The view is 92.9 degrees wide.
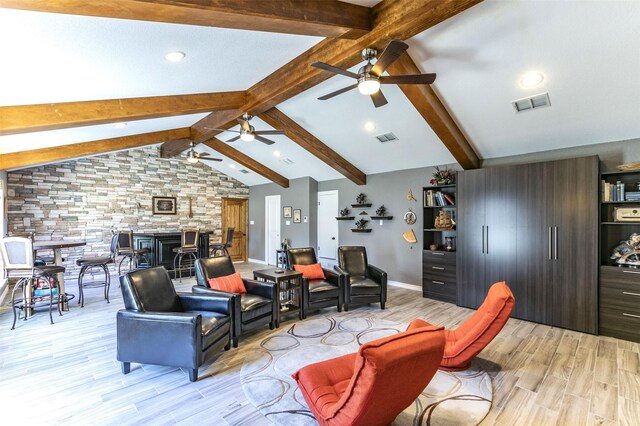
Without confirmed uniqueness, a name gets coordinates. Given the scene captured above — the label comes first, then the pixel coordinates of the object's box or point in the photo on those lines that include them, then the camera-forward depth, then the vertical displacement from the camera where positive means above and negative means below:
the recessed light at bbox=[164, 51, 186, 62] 2.88 +1.53
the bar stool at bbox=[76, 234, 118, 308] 5.00 -0.84
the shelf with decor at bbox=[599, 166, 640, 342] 3.73 -0.69
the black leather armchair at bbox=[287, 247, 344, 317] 4.49 -1.13
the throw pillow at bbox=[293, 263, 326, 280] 4.87 -0.94
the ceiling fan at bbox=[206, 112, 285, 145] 4.94 +1.34
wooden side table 4.25 -1.05
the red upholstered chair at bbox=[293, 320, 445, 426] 1.55 -0.93
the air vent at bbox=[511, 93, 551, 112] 3.78 +1.40
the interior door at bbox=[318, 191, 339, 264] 8.13 -0.36
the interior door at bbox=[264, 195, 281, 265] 9.63 -0.44
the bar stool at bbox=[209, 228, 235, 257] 7.91 -0.82
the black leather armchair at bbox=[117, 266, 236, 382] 2.71 -1.09
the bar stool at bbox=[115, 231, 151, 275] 6.32 -0.66
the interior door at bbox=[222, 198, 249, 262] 10.05 -0.27
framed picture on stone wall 8.42 +0.25
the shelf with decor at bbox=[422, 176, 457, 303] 5.37 -0.64
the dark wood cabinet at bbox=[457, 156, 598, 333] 4.00 -0.38
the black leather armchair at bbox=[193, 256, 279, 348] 3.50 -1.07
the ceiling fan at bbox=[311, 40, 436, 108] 2.63 +1.30
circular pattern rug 2.31 -1.53
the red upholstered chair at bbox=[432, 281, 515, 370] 2.72 -1.09
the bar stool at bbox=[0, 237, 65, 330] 4.07 -0.76
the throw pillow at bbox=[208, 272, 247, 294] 3.83 -0.90
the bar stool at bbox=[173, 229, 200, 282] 6.75 -0.67
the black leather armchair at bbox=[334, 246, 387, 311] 4.79 -1.09
